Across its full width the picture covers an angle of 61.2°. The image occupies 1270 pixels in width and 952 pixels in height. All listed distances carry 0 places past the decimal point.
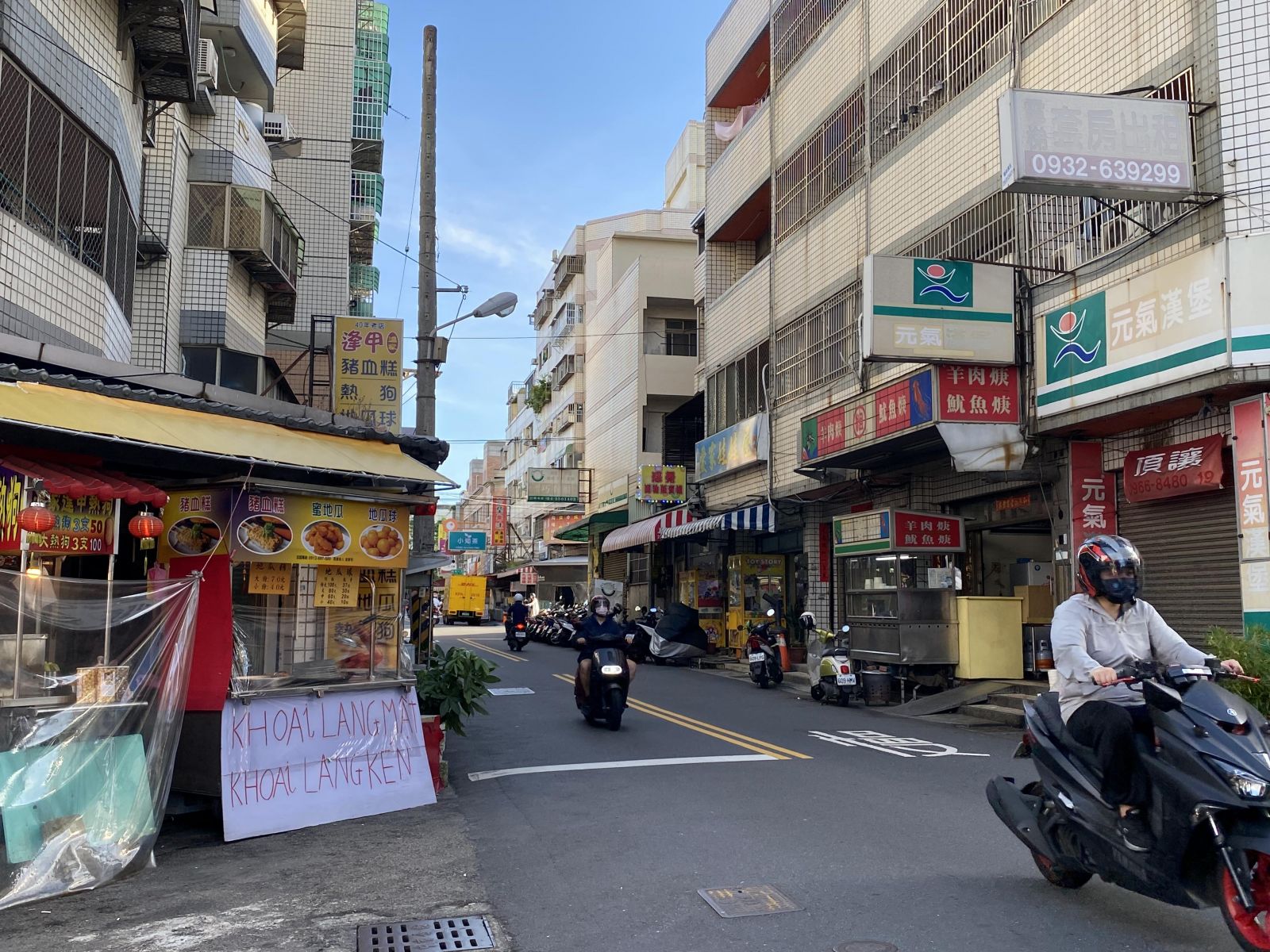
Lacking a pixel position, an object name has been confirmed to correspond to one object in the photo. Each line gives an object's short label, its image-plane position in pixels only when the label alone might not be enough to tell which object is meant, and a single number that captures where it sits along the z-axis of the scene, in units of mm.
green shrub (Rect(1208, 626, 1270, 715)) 8516
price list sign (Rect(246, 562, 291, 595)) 8203
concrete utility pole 14877
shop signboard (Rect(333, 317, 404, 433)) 15570
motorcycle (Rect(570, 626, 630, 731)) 12820
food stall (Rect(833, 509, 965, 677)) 15992
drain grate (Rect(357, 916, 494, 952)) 5156
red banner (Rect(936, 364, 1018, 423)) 14289
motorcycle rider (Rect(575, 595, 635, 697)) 13305
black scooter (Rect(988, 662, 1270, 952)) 4098
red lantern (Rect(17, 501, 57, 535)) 6645
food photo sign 7992
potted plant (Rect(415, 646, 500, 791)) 10016
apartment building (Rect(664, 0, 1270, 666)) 11344
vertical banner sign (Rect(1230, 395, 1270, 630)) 10516
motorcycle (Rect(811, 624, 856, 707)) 16000
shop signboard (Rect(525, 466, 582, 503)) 46594
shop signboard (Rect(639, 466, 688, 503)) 32656
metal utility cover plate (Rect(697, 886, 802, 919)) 5469
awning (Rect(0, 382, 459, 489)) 6504
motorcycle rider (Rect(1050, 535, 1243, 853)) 4668
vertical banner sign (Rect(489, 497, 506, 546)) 71625
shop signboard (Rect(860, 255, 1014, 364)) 14070
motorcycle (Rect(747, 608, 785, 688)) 19078
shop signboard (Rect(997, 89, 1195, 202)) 11031
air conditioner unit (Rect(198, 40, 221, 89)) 17594
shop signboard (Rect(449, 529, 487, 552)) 64062
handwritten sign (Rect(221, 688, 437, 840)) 7703
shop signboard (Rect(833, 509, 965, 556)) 16078
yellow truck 57344
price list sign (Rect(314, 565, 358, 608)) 8664
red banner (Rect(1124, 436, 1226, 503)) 11531
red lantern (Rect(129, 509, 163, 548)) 7543
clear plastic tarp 6117
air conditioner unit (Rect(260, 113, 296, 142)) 25125
